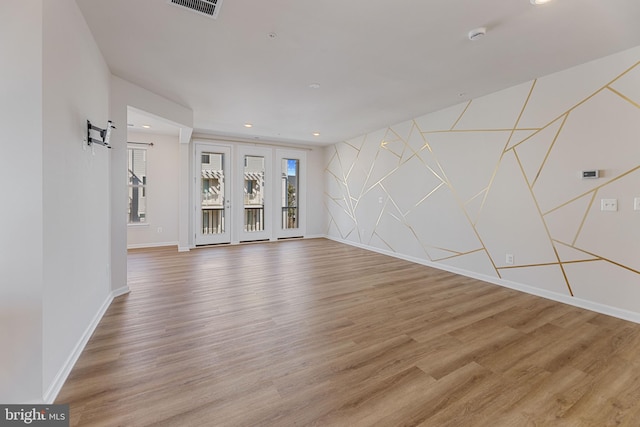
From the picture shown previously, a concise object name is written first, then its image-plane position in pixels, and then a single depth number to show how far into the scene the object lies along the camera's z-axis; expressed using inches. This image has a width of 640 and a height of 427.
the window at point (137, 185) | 248.2
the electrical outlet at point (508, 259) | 145.4
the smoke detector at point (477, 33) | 92.3
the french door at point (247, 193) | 265.4
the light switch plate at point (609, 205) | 111.0
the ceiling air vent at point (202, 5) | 79.2
